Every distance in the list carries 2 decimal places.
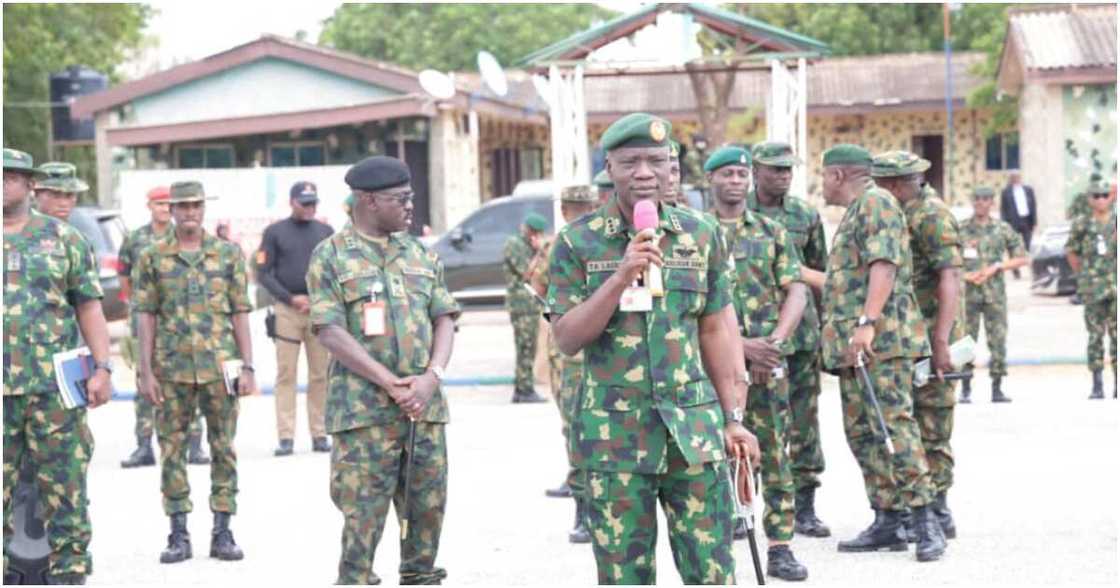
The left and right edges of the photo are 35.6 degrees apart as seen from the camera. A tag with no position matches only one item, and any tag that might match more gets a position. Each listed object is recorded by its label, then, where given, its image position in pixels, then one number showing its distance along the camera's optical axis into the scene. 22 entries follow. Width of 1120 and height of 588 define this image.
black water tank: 36.34
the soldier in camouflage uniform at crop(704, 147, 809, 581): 7.88
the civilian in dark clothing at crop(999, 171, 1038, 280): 29.27
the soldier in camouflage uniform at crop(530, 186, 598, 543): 9.02
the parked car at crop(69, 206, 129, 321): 19.61
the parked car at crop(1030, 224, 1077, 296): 24.80
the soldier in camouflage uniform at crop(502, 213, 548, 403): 14.94
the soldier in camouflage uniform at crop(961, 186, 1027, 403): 14.45
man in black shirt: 12.47
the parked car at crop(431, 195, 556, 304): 22.50
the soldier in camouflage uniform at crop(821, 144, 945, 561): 8.09
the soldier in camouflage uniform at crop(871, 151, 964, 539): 8.43
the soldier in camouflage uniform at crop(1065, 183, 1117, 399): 14.34
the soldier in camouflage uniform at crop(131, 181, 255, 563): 8.78
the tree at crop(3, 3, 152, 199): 42.50
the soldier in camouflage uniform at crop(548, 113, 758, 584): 5.30
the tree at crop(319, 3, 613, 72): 62.03
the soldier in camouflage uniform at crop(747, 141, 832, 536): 8.42
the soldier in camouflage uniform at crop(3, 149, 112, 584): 7.18
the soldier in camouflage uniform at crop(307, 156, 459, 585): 6.68
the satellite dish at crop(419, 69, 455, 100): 26.27
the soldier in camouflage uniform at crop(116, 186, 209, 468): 11.44
